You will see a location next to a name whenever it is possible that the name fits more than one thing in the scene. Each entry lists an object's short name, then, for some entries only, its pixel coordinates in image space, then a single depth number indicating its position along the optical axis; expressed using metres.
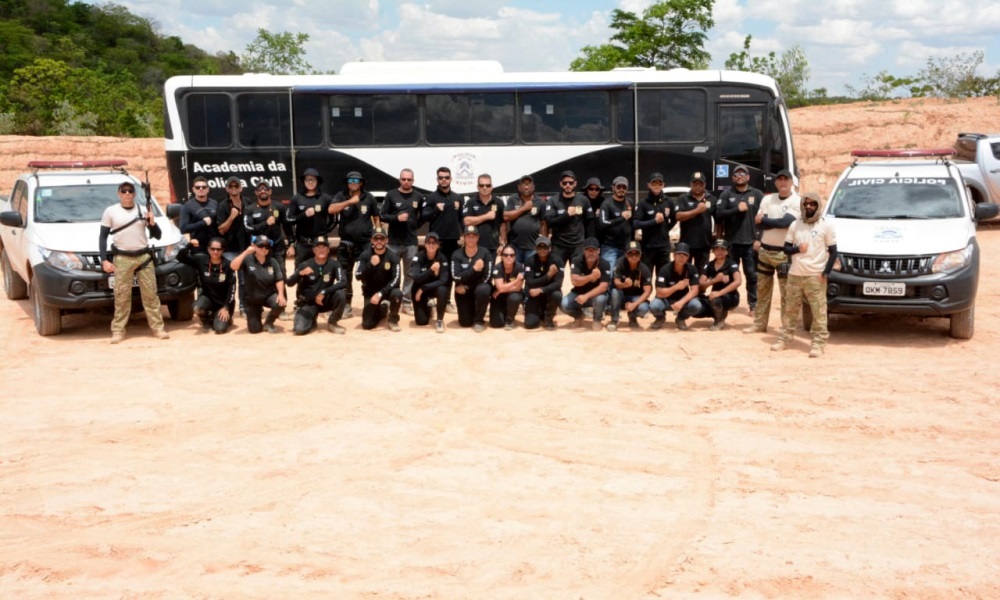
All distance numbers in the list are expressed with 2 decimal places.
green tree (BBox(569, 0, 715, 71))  35.38
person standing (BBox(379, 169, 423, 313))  12.88
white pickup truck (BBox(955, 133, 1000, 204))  21.11
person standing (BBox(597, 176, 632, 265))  12.79
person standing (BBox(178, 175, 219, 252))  12.49
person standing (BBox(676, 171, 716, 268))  12.73
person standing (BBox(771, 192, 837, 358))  10.76
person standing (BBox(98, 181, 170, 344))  11.62
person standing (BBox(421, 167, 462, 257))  13.06
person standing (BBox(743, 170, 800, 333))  11.49
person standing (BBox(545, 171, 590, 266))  12.98
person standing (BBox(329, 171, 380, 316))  12.92
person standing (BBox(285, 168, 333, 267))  12.93
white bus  17.83
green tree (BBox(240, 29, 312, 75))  36.78
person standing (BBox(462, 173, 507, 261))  12.95
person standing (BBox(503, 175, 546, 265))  13.09
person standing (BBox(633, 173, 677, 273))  12.72
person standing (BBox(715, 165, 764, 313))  12.60
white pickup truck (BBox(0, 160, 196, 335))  11.83
